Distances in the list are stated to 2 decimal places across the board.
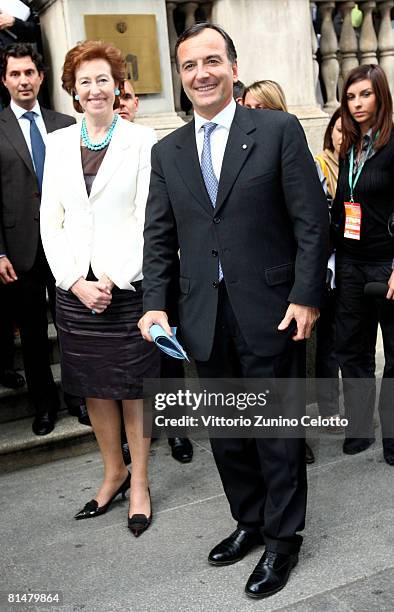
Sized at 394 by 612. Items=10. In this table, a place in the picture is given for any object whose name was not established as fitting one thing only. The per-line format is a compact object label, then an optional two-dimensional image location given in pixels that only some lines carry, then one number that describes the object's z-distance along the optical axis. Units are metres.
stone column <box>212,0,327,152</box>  6.75
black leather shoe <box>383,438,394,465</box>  4.53
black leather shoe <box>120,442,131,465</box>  4.74
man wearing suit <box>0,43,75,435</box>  4.81
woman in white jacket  3.85
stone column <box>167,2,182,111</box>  6.60
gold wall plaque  6.11
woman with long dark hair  4.37
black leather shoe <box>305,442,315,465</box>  4.66
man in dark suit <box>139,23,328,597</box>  3.11
